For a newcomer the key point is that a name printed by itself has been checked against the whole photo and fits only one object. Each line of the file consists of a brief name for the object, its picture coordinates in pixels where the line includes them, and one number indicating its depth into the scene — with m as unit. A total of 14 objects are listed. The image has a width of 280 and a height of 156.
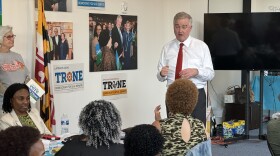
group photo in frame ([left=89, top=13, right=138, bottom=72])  5.91
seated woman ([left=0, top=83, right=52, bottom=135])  3.79
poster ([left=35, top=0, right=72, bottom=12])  5.20
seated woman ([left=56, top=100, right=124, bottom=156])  2.64
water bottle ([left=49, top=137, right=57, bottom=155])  3.16
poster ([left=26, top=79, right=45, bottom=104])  3.92
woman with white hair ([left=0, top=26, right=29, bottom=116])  4.50
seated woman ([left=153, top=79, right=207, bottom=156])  2.86
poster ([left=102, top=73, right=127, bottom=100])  6.15
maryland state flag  4.77
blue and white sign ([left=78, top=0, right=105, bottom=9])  5.70
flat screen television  6.40
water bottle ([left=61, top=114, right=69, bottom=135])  5.50
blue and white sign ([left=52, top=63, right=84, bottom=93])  5.39
